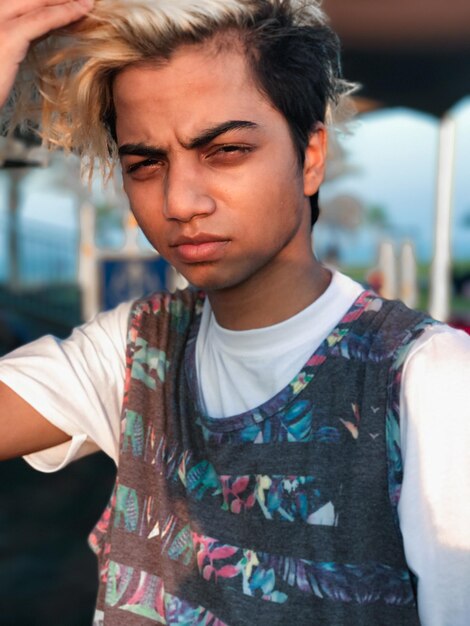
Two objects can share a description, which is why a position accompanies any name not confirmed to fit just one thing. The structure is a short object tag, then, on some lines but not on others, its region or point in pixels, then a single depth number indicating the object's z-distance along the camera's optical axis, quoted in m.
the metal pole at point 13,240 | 11.07
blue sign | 5.43
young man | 1.18
